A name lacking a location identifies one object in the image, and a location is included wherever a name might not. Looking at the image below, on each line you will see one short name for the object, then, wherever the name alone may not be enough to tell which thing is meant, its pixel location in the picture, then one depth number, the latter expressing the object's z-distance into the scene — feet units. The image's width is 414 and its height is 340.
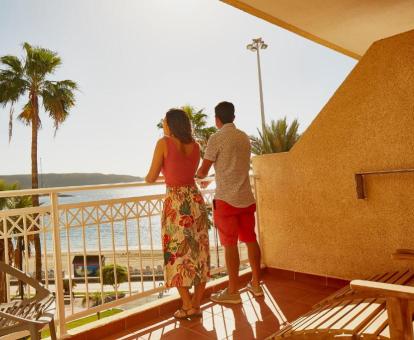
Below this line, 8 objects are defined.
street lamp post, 57.56
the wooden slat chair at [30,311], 4.73
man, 8.79
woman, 7.82
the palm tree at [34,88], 41.09
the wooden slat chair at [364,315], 3.76
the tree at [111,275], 77.82
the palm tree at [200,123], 51.98
